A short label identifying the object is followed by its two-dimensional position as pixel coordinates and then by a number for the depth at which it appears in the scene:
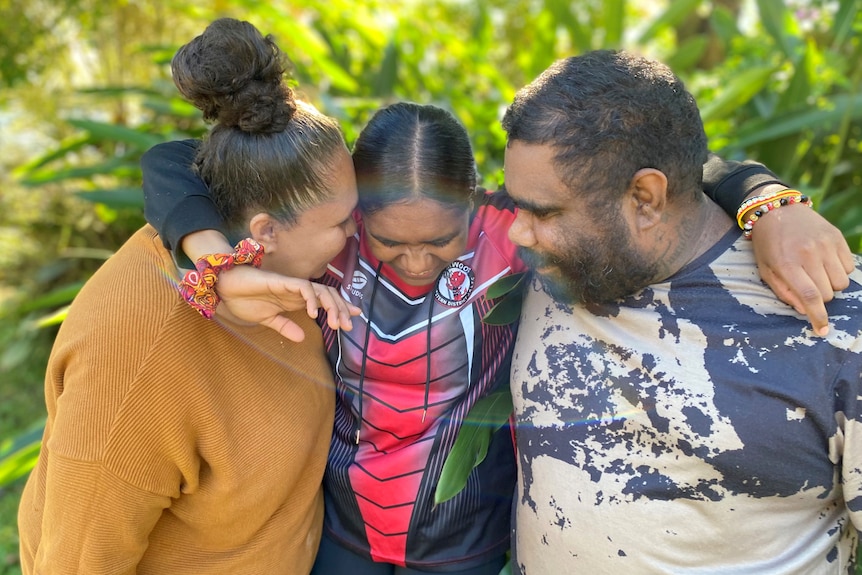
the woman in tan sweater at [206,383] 1.19
